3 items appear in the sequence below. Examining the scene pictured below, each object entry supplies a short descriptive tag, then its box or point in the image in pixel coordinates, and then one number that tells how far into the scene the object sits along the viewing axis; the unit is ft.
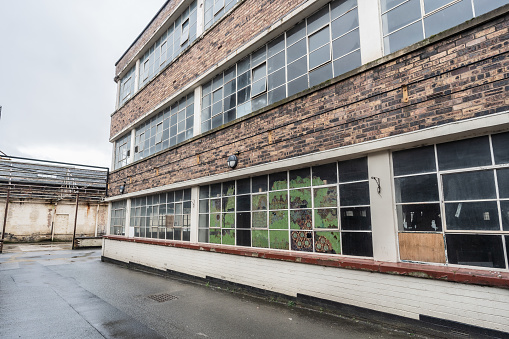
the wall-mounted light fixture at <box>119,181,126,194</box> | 47.57
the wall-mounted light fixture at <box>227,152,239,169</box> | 26.30
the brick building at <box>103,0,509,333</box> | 13.66
